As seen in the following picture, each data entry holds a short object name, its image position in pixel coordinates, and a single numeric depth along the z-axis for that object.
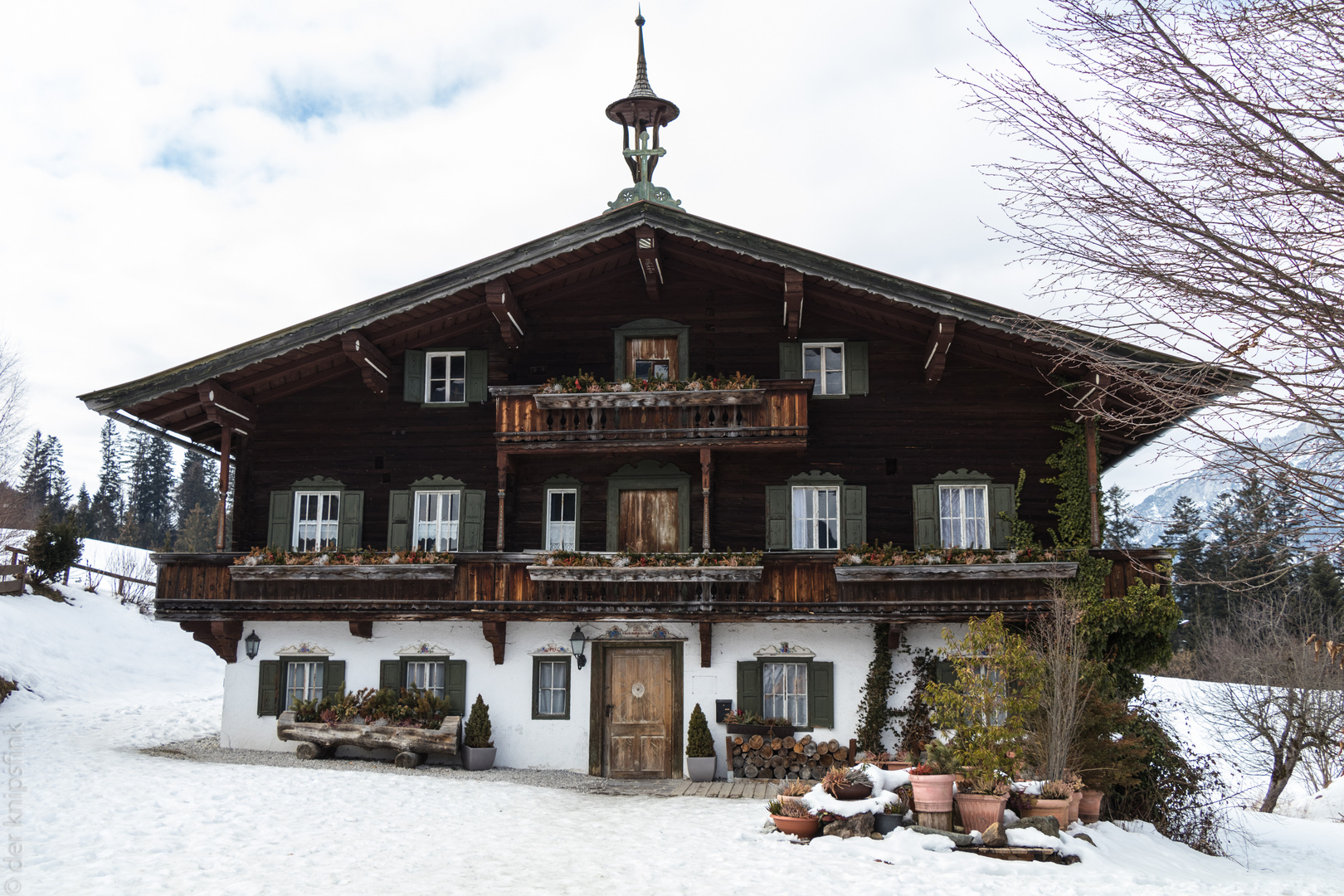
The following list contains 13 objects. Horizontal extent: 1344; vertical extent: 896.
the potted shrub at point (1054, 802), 12.82
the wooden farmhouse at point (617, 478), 19.61
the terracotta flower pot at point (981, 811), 12.31
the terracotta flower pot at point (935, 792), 12.42
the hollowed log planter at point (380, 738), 19.20
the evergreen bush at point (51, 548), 38.75
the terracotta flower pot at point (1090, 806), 14.15
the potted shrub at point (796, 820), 12.62
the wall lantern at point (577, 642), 19.98
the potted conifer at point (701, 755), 19.20
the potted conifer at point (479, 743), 19.42
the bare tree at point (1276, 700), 28.33
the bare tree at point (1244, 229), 5.89
